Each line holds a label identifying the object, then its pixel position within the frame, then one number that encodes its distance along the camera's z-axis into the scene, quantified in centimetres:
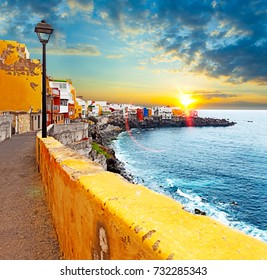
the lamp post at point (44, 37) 841
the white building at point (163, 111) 16430
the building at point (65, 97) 4153
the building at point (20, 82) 2733
